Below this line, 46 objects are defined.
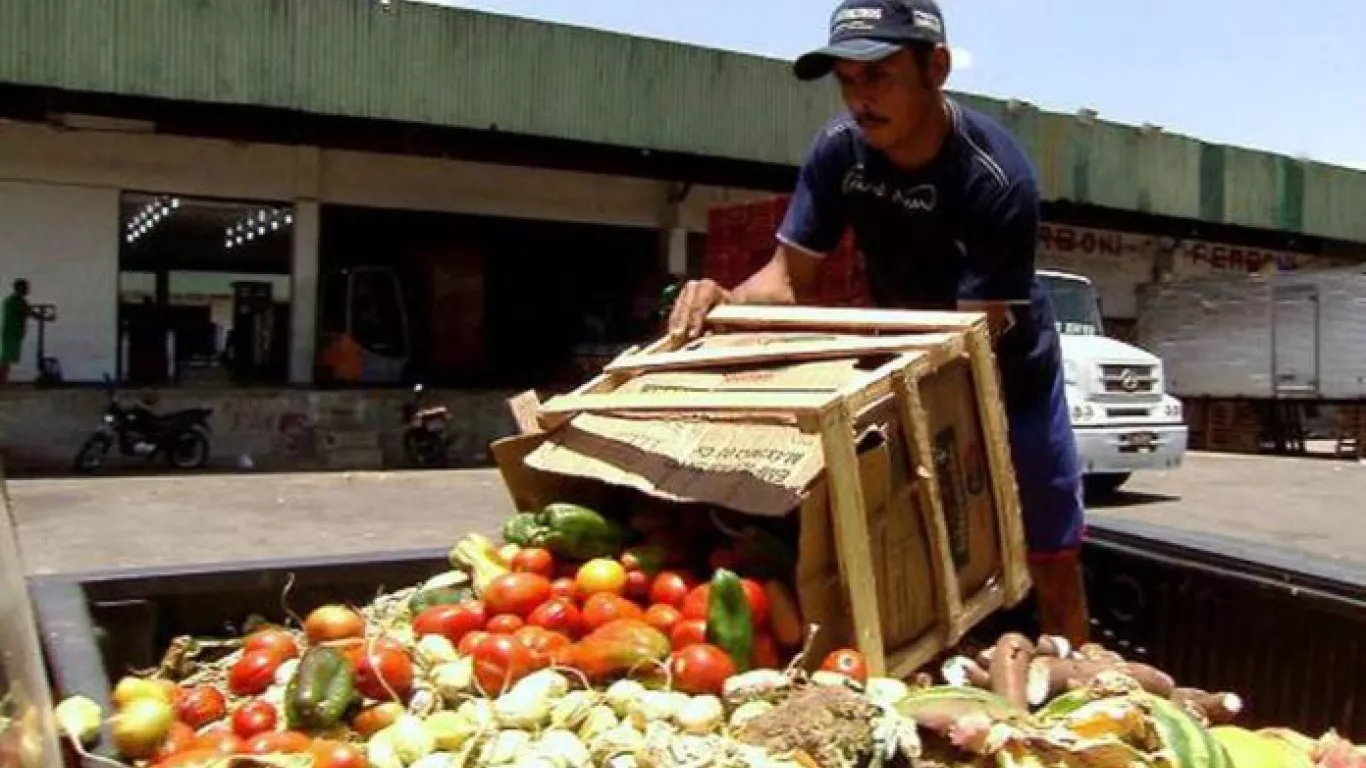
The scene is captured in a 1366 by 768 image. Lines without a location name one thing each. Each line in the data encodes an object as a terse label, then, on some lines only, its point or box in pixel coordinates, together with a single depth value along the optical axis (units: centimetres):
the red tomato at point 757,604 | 279
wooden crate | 262
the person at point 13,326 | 1561
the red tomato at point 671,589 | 293
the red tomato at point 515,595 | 292
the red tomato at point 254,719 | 245
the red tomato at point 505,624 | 281
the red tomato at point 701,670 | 257
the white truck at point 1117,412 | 1429
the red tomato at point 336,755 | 220
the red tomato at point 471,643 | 272
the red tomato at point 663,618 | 280
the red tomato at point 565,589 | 299
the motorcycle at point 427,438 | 1781
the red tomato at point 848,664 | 255
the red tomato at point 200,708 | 255
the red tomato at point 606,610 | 283
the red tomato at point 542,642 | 267
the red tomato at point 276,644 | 277
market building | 1559
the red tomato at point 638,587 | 302
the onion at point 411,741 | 234
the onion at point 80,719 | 207
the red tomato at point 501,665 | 261
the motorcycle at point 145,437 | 1573
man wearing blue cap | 316
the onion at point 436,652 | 275
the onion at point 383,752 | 229
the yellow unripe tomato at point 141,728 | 228
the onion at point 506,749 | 227
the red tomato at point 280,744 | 227
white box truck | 2217
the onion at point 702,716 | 239
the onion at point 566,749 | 224
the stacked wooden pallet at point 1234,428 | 2403
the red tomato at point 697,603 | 280
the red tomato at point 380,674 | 258
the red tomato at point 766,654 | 274
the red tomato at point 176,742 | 232
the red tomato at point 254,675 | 271
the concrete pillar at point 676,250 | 2064
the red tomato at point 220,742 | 227
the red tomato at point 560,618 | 286
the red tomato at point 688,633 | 272
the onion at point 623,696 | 252
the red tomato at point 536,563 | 311
